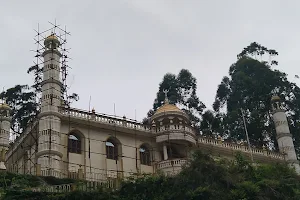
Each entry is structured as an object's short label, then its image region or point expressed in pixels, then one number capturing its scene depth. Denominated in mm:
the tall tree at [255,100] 44406
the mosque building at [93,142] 29094
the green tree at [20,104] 44406
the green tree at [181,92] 48344
